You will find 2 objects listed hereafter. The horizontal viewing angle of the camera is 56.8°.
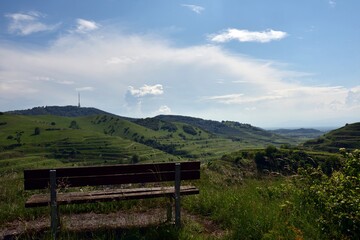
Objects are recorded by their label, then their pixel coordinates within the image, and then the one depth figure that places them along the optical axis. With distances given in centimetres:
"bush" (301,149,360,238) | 468
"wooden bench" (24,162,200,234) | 626
